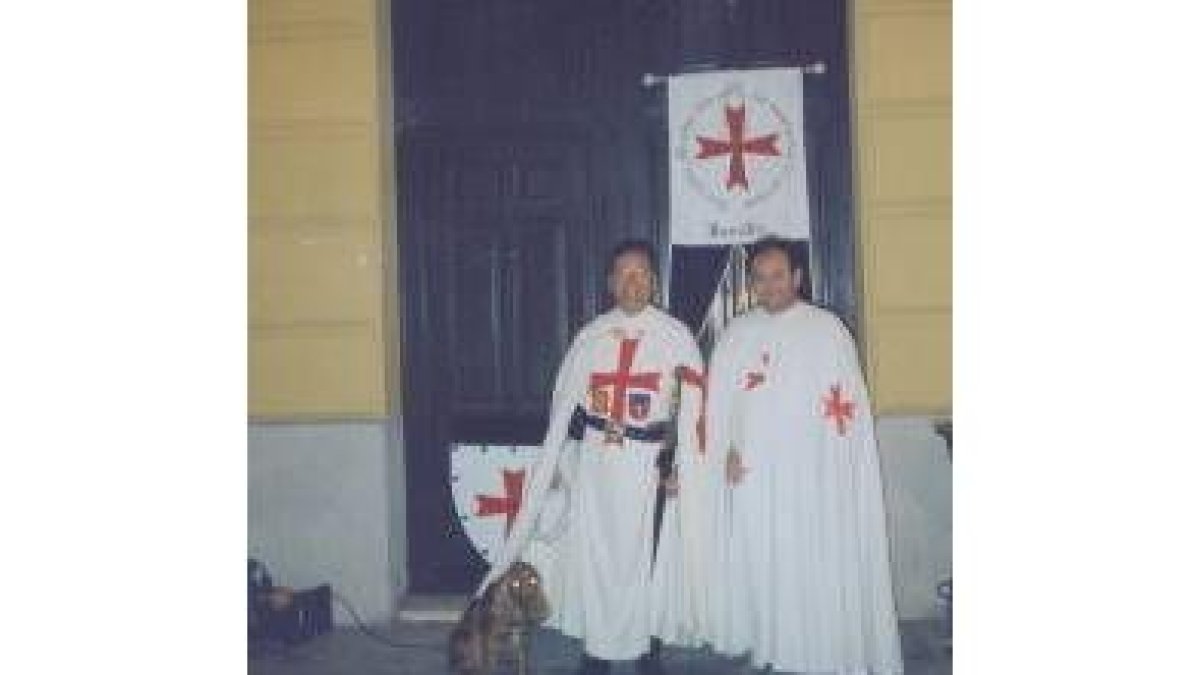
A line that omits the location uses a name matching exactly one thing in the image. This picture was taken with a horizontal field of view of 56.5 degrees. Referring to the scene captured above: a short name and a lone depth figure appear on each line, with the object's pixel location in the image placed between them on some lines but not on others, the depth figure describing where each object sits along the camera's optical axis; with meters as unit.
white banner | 4.96
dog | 3.95
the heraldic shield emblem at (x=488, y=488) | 5.14
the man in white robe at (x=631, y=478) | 4.15
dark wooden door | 5.16
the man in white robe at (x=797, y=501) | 4.11
